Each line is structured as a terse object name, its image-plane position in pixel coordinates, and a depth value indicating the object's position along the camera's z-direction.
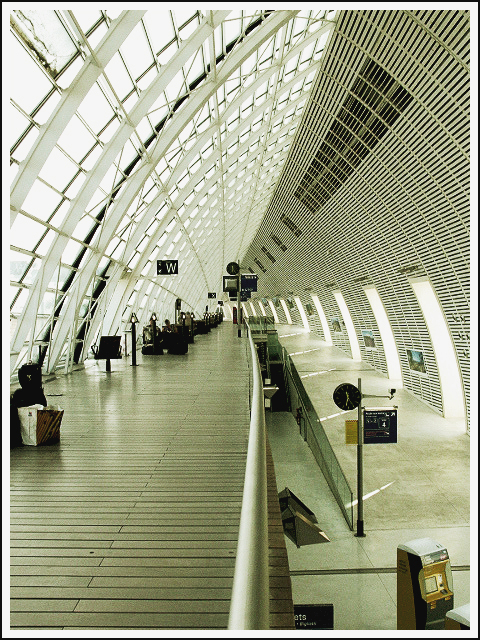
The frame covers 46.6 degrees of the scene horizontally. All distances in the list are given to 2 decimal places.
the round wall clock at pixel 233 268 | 30.33
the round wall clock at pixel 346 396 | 18.61
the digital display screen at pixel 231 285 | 39.81
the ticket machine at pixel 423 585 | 11.39
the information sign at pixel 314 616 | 11.56
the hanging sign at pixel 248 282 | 32.72
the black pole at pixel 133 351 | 19.61
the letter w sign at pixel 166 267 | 29.38
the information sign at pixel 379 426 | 17.59
